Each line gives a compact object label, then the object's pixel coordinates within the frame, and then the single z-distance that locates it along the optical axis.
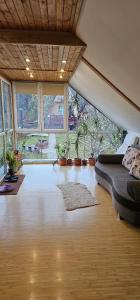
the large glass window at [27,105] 6.64
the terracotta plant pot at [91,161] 6.67
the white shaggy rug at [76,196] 3.69
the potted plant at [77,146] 6.62
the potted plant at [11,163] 5.29
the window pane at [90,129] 7.02
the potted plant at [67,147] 6.90
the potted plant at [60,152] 6.69
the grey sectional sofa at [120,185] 2.86
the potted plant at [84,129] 6.90
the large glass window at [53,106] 6.72
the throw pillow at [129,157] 4.27
